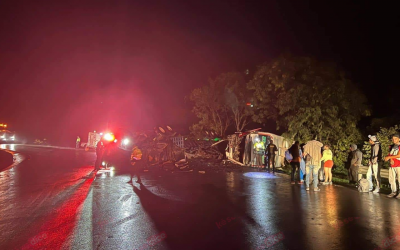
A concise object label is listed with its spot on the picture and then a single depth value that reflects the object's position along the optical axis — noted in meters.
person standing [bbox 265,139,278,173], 14.90
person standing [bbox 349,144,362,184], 10.80
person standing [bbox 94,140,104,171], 14.71
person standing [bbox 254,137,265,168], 17.52
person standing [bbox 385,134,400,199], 8.62
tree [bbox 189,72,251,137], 29.08
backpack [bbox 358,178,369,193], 9.53
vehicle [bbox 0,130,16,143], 49.19
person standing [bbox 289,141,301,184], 11.45
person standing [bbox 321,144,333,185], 10.85
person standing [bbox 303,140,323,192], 9.94
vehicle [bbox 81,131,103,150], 36.96
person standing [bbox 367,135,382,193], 9.44
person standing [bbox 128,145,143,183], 14.28
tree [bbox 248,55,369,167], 15.62
